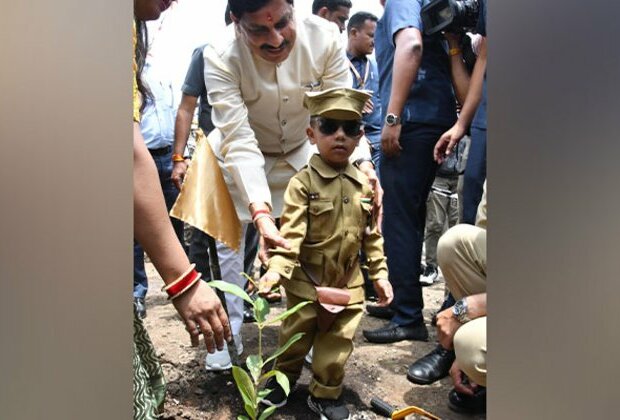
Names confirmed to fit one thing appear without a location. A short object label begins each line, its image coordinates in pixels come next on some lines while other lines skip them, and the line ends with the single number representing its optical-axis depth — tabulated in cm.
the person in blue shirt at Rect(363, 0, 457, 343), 253
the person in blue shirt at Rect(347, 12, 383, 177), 368
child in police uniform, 195
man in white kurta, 203
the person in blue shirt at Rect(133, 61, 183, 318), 321
